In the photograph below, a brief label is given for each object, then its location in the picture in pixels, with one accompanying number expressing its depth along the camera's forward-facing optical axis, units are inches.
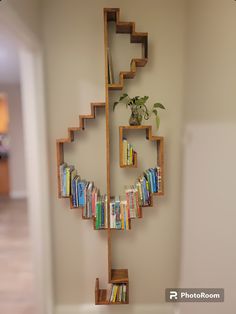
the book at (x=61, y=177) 69.7
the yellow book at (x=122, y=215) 69.8
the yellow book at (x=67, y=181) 69.3
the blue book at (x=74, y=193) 70.0
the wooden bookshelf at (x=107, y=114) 67.4
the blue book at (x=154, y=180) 69.9
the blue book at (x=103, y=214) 70.0
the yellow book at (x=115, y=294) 72.4
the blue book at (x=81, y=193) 70.1
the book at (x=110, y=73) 68.7
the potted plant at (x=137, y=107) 69.9
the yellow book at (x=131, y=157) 69.2
